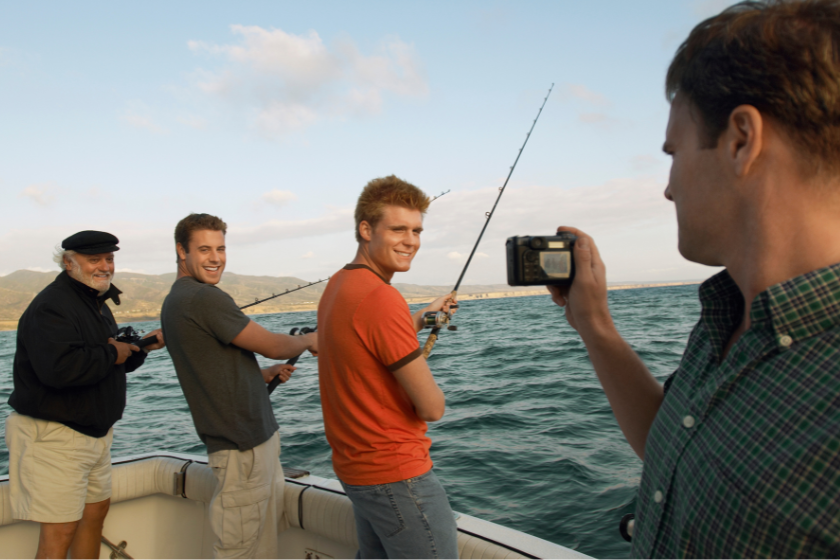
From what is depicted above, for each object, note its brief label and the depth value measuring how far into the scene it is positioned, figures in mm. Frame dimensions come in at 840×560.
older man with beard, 2826
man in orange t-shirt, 1902
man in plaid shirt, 621
